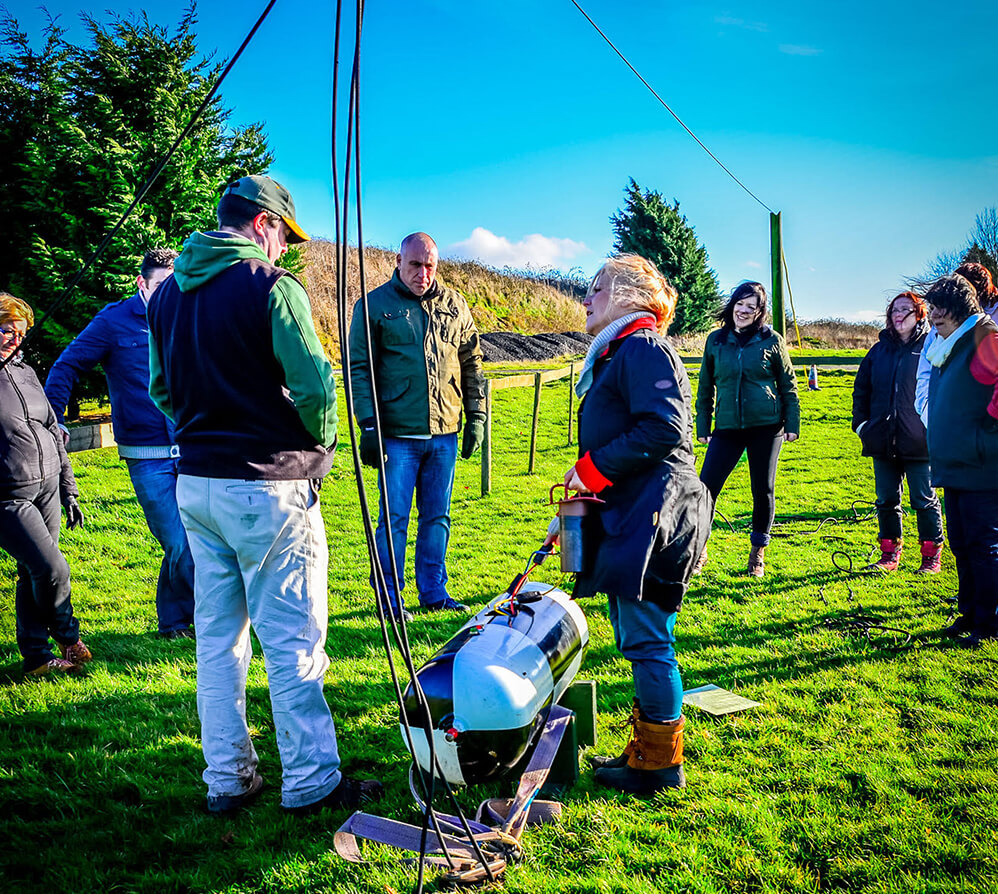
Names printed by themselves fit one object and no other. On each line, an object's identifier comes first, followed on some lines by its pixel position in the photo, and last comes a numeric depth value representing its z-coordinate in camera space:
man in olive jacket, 4.98
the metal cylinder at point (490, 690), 2.68
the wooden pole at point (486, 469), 8.97
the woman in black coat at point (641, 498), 2.88
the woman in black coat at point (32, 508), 3.97
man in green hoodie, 2.67
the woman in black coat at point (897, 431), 5.84
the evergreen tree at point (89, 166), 10.88
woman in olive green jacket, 5.61
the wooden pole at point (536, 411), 9.94
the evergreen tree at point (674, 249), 31.50
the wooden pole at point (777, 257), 14.12
